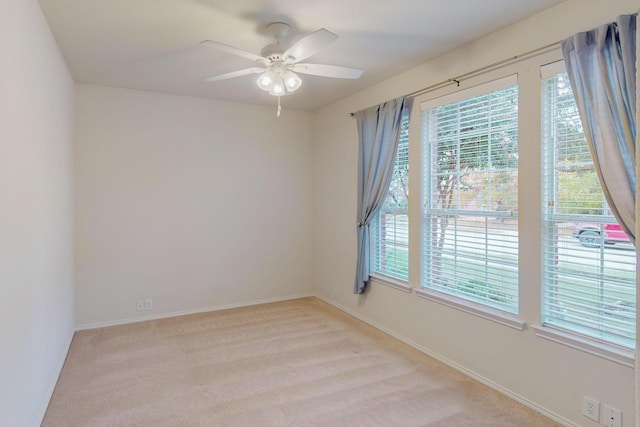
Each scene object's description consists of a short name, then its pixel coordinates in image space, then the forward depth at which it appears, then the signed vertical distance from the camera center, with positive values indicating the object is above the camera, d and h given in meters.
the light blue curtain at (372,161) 3.59 +0.48
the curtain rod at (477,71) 2.37 +1.04
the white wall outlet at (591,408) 2.09 -1.18
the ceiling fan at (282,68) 2.38 +0.98
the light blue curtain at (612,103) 1.89 +0.57
